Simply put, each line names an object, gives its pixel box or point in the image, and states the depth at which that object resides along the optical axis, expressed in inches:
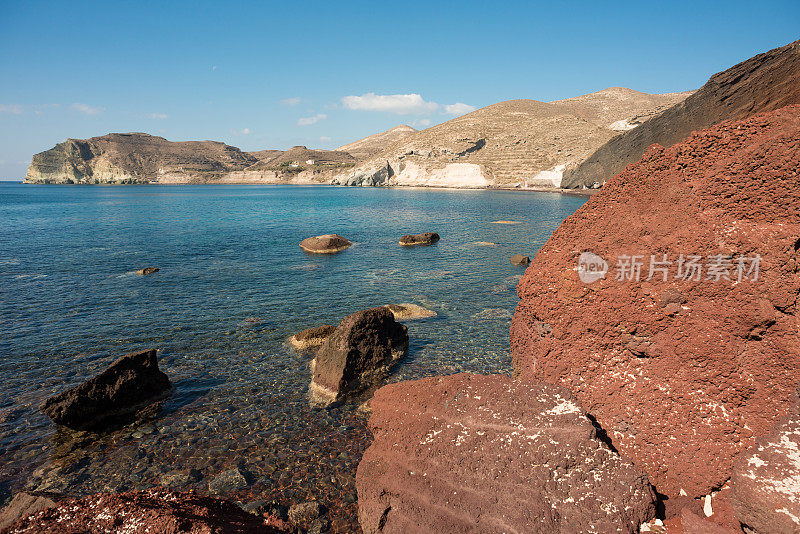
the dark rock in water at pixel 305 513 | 277.1
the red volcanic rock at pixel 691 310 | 211.8
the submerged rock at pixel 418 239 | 1443.2
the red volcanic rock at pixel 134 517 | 167.6
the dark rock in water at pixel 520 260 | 1085.1
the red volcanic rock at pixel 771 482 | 174.6
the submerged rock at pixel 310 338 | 570.6
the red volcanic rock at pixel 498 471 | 199.0
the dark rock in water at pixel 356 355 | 450.6
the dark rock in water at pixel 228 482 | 309.4
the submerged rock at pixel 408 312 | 687.4
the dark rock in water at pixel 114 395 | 383.2
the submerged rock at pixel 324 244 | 1294.3
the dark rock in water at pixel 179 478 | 316.2
